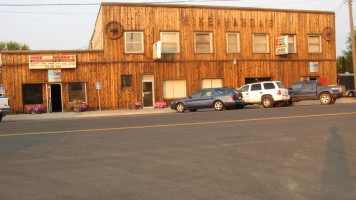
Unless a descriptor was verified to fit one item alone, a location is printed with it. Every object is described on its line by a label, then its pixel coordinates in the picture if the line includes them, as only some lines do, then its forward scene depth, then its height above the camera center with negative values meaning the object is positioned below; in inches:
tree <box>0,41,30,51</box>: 2421.3 +377.1
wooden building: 1015.6 +121.7
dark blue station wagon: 860.0 -7.7
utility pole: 1072.3 +187.2
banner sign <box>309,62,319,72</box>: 1232.8 +96.6
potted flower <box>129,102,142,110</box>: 1040.8 -18.7
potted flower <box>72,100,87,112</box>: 998.4 -16.8
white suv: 897.5 +5.2
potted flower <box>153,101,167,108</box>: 1049.9 -20.0
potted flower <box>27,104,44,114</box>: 982.4 -22.3
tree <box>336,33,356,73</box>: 2093.4 +191.5
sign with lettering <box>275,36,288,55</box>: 1145.5 +160.6
